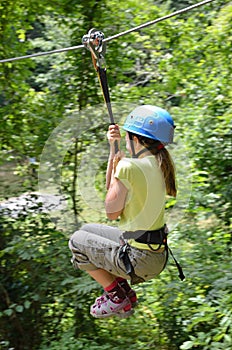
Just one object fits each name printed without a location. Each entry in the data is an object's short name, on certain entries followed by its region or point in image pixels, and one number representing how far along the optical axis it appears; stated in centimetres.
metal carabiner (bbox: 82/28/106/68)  424
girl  391
